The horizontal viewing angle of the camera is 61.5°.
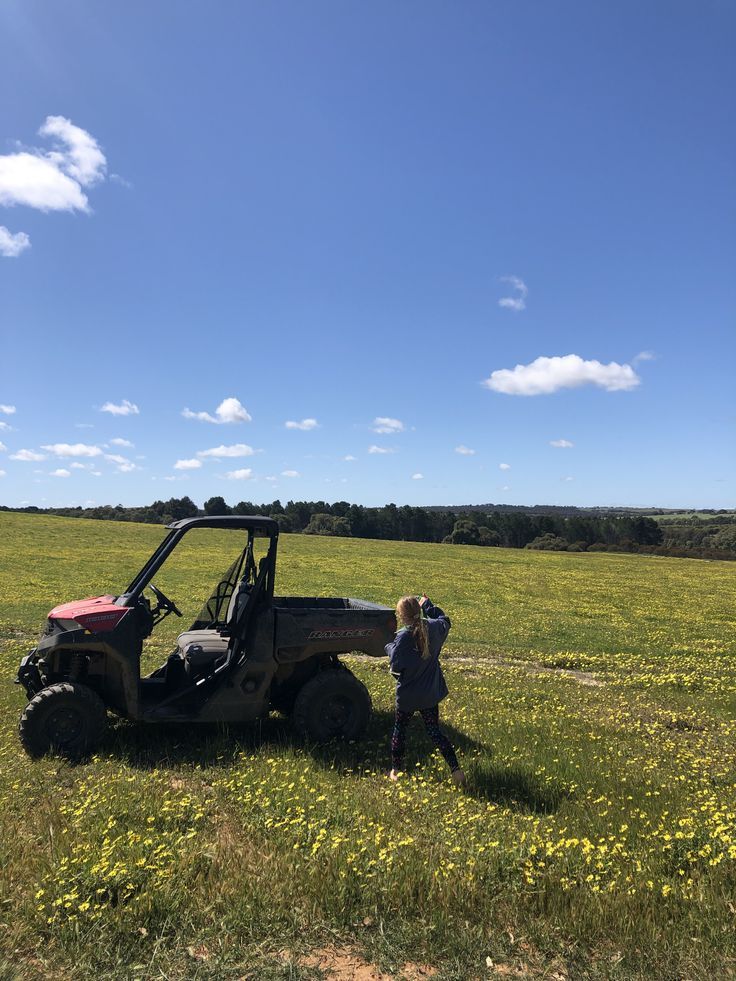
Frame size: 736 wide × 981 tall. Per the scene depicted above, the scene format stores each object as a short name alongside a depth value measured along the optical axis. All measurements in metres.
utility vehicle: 6.75
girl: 6.52
